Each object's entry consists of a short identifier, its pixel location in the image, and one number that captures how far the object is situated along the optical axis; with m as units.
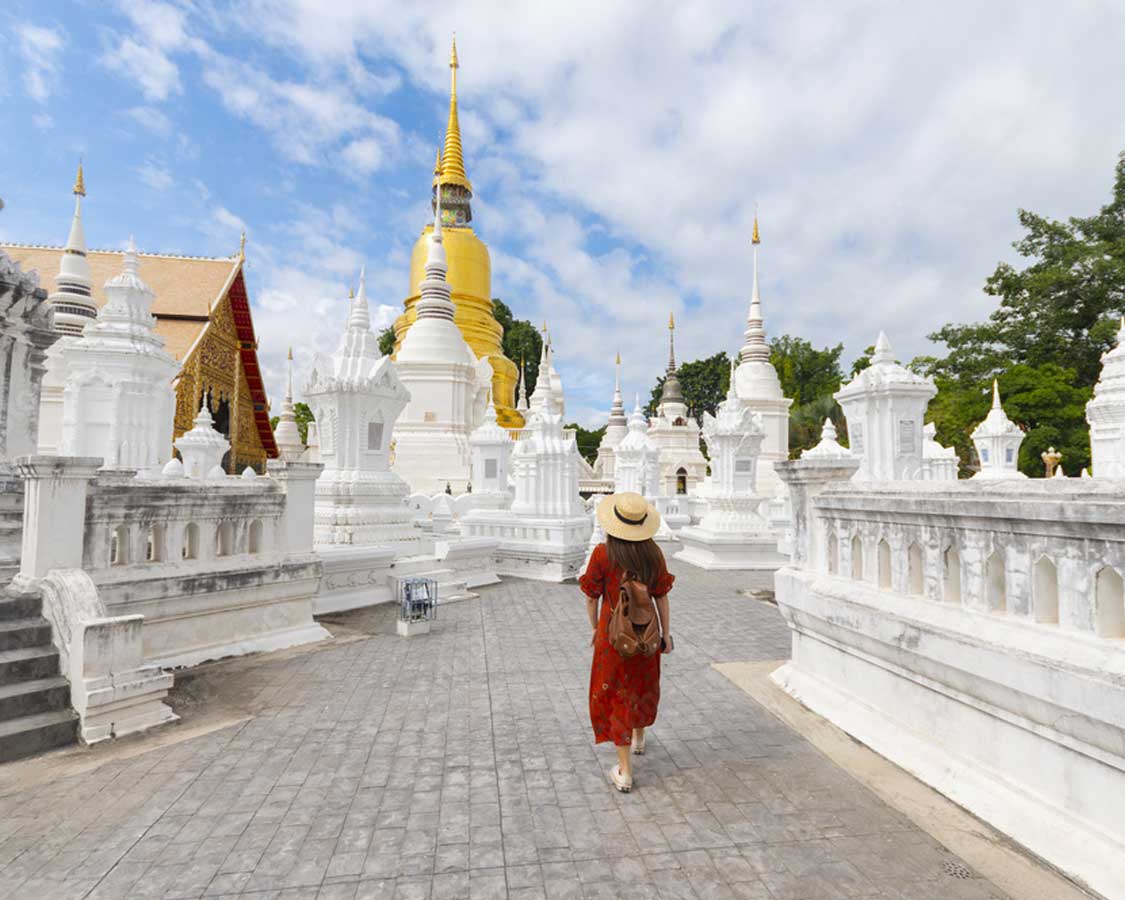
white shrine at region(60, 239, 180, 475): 11.61
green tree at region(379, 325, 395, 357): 53.69
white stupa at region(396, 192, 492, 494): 25.44
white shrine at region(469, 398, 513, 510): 17.62
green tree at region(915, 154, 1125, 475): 24.95
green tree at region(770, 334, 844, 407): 54.94
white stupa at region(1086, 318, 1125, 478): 14.68
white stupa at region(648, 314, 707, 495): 37.91
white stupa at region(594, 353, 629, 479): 37.09
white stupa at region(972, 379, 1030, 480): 20.52
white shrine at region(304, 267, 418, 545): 10.15
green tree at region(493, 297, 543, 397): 56.69
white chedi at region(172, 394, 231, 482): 17.64
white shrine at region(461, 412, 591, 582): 12.45
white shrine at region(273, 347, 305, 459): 31.33
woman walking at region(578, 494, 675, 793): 3.66
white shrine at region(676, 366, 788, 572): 14.23
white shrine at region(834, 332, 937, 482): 12.18
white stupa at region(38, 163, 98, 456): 16.31
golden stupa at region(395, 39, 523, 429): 33.75
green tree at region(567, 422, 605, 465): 64.81
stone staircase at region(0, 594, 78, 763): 4.00
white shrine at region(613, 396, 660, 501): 19.95
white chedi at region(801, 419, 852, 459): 16.69
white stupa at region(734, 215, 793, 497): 32.03
